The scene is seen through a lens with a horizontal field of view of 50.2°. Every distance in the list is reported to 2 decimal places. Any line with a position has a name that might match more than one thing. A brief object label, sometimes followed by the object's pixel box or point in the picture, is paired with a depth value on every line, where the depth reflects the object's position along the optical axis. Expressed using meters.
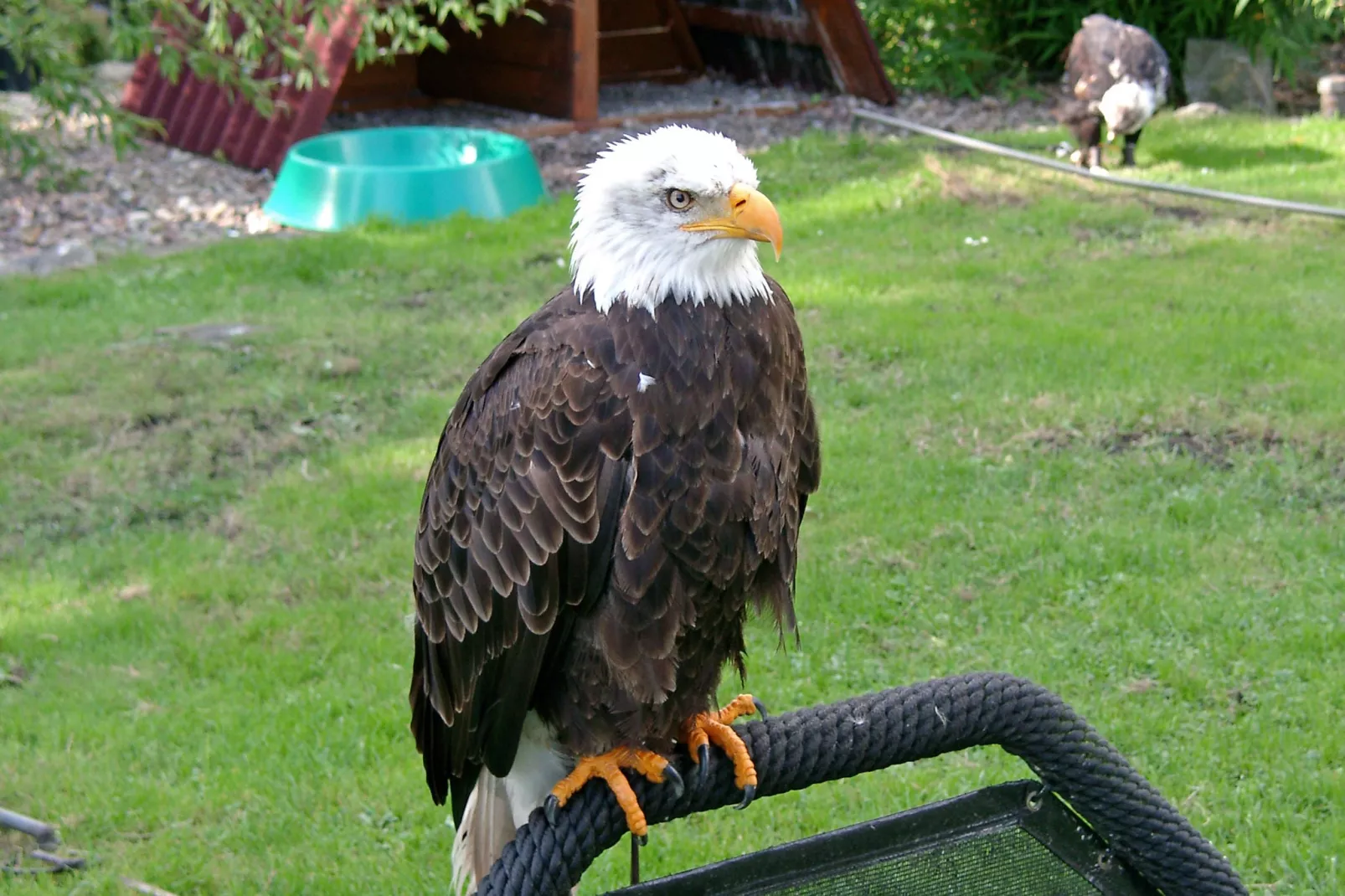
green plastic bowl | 8.23
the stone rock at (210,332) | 6.62
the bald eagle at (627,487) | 2.21
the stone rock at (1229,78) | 10.71
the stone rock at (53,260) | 7.86
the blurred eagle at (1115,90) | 8.91
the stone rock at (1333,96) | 10.35
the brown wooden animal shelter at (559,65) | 9.55
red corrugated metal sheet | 9.05
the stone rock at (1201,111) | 10.41
